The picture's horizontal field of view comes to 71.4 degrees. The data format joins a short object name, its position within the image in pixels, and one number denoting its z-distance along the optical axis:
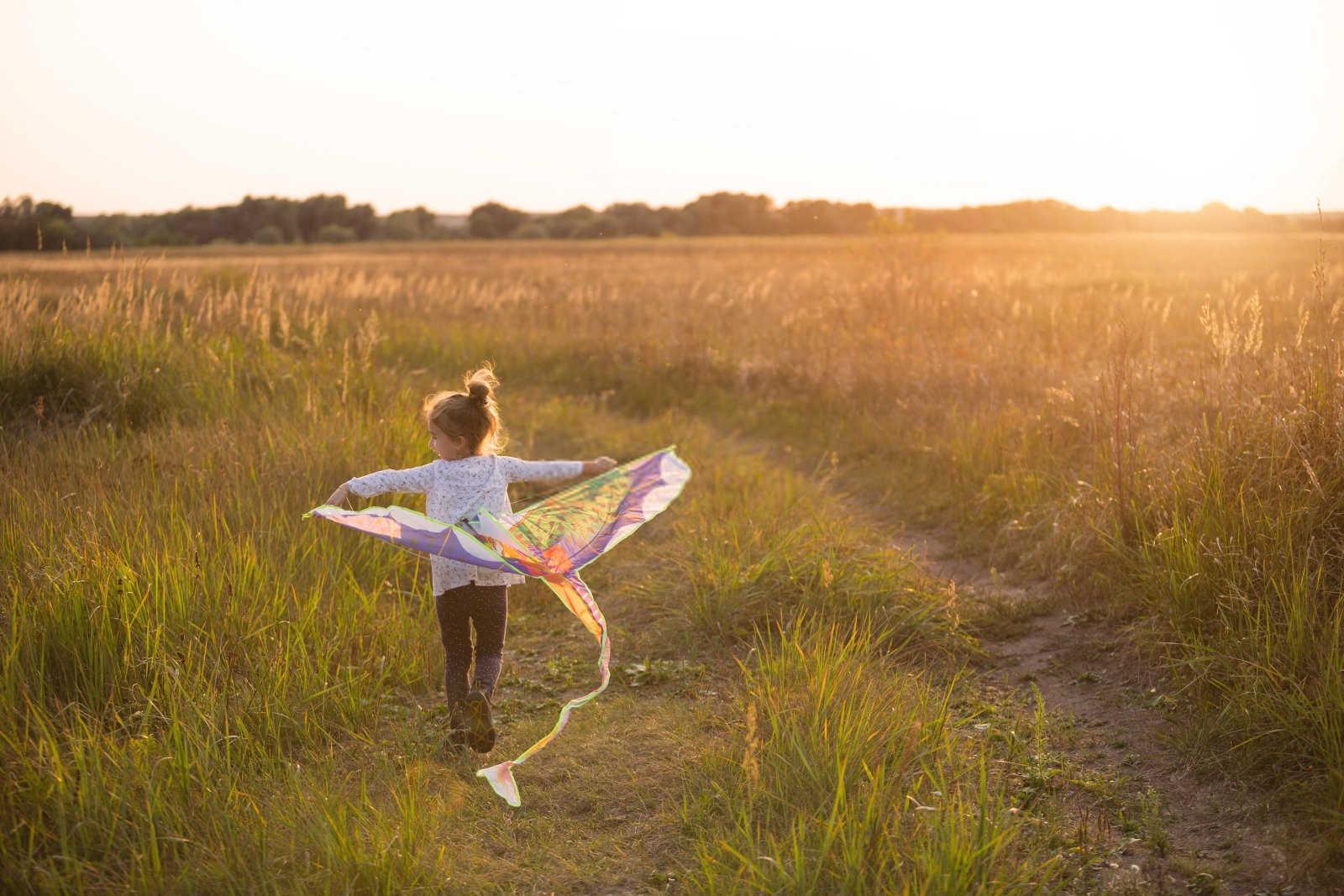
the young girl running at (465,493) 3.90
